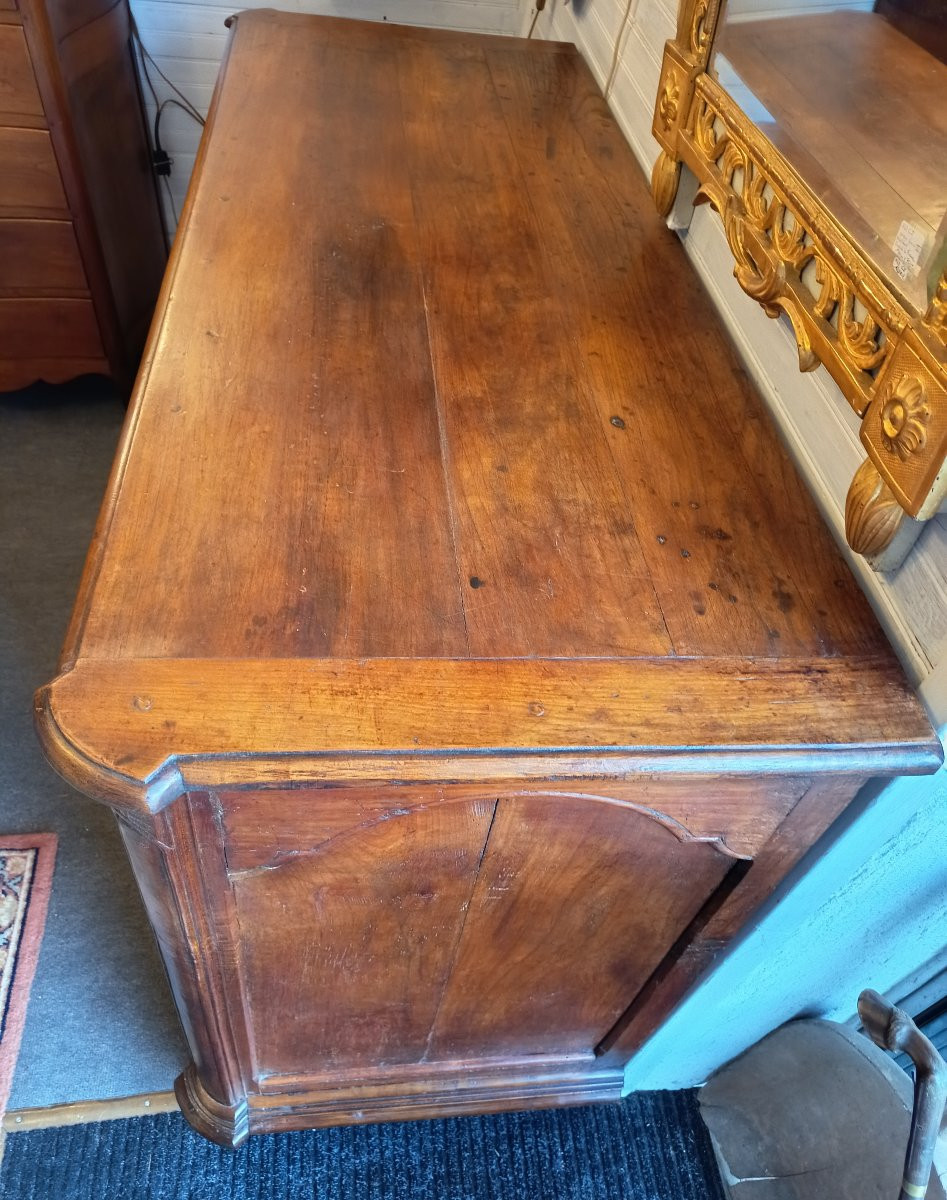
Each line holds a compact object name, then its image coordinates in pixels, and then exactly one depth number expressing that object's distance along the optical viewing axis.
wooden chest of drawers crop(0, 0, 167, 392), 1.49
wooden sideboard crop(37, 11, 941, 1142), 0.55
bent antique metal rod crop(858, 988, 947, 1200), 0.64
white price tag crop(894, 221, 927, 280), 0.56
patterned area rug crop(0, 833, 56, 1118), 1.15
